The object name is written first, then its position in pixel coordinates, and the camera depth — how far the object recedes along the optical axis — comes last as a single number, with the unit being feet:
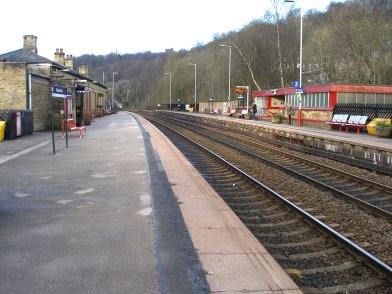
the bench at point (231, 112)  194.96
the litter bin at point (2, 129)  68.50
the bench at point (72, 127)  75.56
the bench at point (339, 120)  94.84
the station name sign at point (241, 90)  170.60
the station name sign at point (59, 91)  49.85
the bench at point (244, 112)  166.61
